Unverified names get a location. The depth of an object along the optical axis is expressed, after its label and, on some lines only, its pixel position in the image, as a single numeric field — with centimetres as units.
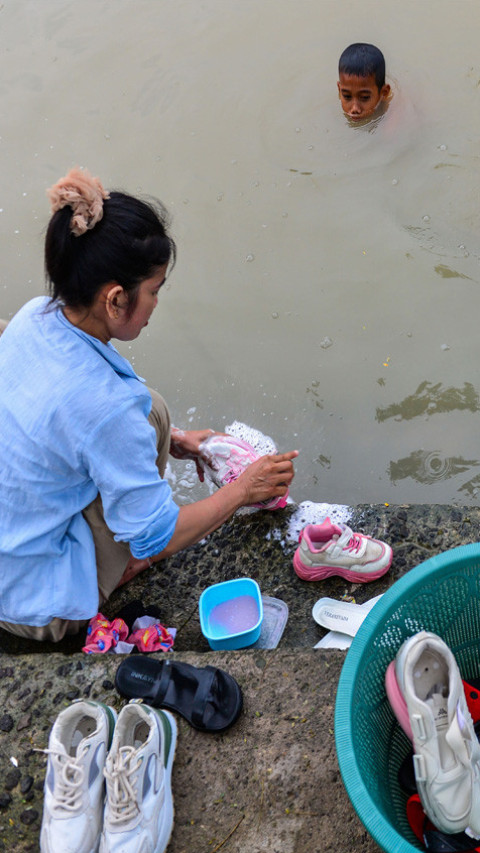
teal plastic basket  156
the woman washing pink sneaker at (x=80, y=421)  182
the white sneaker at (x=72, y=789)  176
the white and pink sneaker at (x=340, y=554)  240
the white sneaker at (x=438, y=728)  159
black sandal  201
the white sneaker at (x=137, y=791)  174
